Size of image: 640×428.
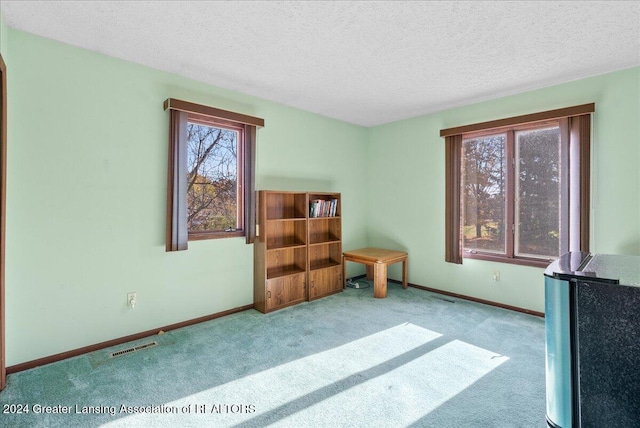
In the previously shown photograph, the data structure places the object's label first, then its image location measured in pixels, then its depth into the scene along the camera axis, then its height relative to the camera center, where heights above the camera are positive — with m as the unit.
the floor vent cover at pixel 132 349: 2.38 -1.10
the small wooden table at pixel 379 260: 3.80 -0.61
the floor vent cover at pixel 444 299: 3.69 -1.05
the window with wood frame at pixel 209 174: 2.78 +0.40
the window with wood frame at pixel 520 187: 2.93 +0.29
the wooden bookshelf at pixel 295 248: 3.38 -0.43
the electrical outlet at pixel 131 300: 2.63 -0.75
